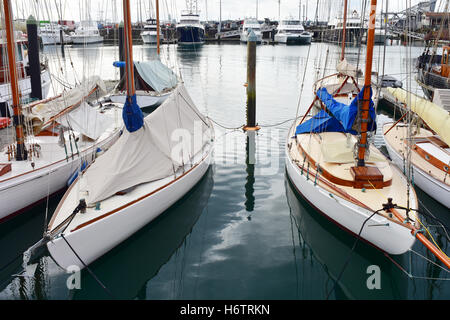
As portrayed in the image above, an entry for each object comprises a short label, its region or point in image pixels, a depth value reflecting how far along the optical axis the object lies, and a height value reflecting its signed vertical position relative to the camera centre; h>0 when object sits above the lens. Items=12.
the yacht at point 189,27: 92.62 +7.73
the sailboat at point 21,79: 19.48 -1.13
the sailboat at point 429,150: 12.19 -3.38
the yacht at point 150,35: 86.78 +5.66
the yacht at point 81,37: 88.79 +5.46
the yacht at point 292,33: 95.94 +6.45
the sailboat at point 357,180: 8.91 -3.47
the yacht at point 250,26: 96.50 +8.28
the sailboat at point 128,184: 8.54 -3.48
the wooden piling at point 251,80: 19.92 -1.10
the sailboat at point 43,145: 11.03 -2.96
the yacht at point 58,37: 83.41 +5.53
